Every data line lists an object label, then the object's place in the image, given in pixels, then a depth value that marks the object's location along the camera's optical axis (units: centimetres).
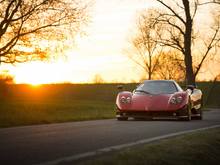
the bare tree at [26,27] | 2889
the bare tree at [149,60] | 7448
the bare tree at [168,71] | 7825
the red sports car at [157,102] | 1773
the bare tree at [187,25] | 3794
